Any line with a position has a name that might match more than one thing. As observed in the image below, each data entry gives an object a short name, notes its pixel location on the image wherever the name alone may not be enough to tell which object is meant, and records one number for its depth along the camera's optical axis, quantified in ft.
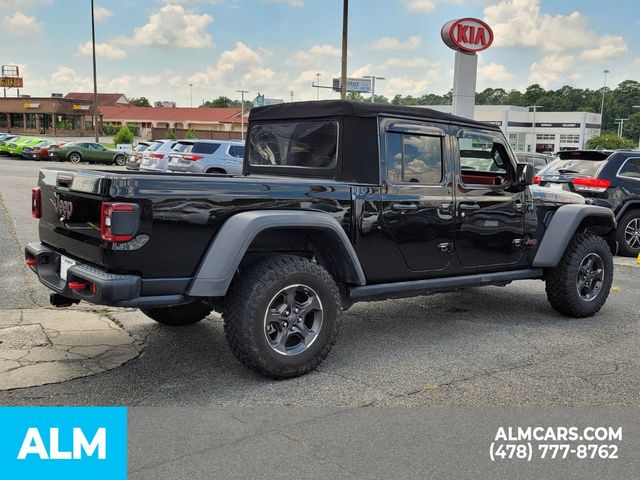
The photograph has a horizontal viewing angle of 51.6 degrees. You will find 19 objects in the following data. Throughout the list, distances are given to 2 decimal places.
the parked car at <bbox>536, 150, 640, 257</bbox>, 34.12
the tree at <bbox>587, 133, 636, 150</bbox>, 246.47
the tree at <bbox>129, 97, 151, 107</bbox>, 451.53
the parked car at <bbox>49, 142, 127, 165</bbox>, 122.72
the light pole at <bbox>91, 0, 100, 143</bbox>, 152.25
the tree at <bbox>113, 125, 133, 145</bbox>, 194.39
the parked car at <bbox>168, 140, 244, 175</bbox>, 67.97
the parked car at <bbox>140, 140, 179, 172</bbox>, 71.56
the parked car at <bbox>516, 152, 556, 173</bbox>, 60.80
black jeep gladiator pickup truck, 13.37
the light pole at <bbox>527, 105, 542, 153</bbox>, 302.66
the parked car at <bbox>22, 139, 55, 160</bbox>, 127.44
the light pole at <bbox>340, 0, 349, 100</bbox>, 76.38
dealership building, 318.45
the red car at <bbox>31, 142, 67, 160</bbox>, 124.98
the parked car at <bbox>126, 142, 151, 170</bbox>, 90.19
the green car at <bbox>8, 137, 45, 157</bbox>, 131.23
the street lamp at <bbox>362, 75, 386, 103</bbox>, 185.23
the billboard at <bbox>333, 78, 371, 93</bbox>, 167.74
